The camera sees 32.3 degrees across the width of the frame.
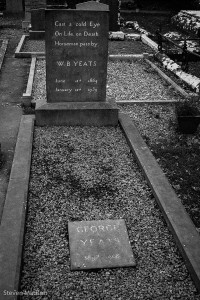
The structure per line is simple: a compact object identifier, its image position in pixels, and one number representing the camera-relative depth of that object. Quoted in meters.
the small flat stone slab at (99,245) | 3.69
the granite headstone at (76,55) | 6.22
